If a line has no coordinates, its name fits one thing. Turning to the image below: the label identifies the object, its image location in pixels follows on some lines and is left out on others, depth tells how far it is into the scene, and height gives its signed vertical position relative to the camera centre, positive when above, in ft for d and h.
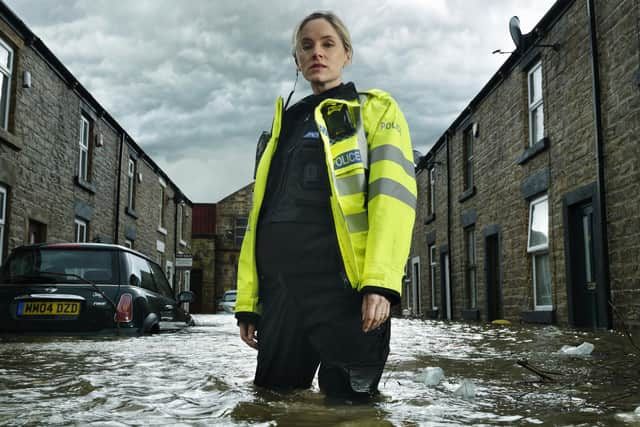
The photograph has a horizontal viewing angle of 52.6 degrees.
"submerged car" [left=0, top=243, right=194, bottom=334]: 20.90 -0.01
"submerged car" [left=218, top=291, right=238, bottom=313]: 77.37 -1.35
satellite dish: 36.99 +14.83
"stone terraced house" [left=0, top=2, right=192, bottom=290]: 35.27 +9.09
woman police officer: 7.85 +0.74
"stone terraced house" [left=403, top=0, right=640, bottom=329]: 27.09 +6.06
